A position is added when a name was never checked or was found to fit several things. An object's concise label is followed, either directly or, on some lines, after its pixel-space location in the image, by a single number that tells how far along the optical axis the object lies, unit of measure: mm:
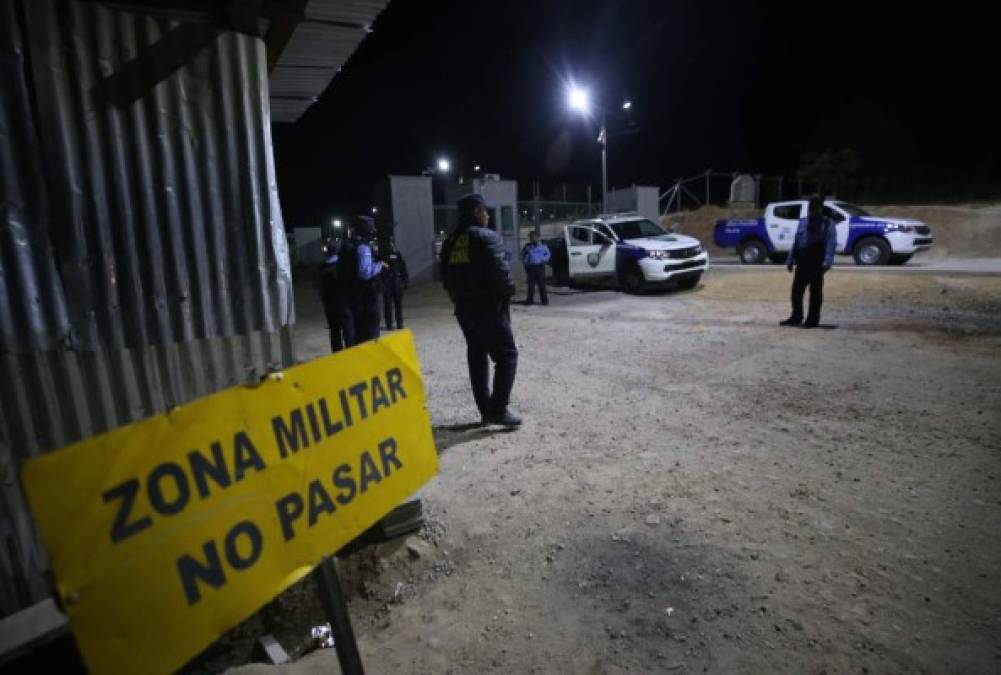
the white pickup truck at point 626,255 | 11750
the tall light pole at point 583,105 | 19906
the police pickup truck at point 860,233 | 13680
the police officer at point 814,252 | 7543
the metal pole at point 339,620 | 1706
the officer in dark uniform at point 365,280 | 6254
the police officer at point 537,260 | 11703
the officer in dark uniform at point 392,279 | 9242
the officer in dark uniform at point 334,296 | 6625
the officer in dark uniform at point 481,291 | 4379
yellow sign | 1302
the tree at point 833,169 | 28766
